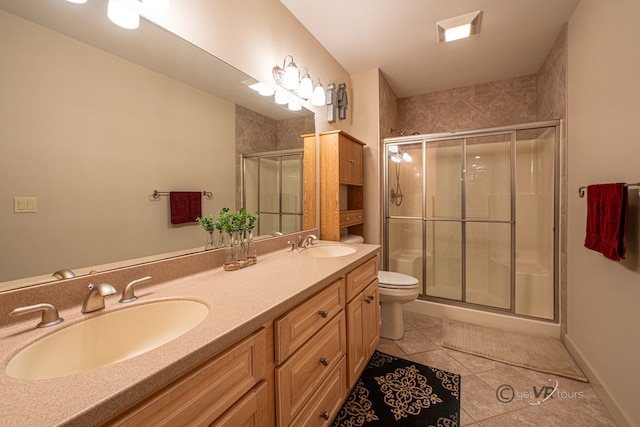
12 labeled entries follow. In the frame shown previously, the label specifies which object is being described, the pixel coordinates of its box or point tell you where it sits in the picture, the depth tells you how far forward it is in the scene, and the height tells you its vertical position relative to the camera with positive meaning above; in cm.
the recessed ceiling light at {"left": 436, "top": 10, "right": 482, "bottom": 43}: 199 +144
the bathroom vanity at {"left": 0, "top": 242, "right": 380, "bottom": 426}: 47 -36
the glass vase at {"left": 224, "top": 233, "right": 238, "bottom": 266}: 134 -20
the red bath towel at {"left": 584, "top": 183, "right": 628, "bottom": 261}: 126 -7
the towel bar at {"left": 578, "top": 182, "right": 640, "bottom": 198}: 166 +9
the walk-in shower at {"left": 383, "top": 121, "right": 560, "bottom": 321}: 236 -9
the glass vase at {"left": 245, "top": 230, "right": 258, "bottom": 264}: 142 -22
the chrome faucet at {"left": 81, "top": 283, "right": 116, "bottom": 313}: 77 -26
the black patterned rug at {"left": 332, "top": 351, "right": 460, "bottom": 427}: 139 -112
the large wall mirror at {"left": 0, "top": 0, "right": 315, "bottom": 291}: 76 +27
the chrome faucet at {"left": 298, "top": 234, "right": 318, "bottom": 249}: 188 -24
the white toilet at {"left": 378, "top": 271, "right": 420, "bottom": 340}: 211 -75
